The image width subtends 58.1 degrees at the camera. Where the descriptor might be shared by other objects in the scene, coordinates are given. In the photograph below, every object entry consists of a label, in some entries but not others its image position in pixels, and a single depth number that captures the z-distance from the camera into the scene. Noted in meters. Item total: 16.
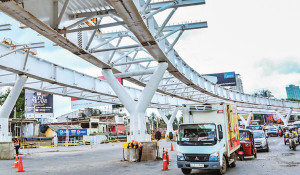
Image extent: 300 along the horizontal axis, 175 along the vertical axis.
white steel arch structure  9.36
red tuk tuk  15.52
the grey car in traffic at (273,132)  44.76
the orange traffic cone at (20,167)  13.66
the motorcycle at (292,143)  19.69
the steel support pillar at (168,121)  49.26
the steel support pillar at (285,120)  66.93
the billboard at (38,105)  58.16
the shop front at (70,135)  50.69
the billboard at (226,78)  94.75
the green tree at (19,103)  62.12
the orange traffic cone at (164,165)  12.55
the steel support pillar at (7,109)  18.91
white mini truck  10.30
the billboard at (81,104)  73.99
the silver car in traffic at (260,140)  19.22
